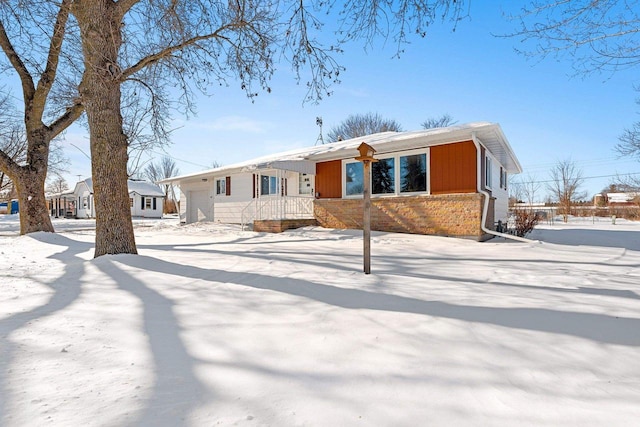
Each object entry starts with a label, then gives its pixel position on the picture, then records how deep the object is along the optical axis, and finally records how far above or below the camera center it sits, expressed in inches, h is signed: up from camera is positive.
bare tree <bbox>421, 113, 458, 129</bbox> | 1187.3 +312.5
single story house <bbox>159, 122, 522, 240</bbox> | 362.3 +29.8
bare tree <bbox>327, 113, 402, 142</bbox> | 1156.5 +289.6
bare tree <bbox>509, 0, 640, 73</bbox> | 171.2 +93.0
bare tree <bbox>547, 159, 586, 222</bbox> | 1040.5 +60.6
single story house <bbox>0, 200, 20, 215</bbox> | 1646.7 +14.9
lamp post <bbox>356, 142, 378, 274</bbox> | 172.2 +6.5
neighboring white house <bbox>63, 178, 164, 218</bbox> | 1216.8 +39.2
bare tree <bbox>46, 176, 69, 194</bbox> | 1745.8 +134.6
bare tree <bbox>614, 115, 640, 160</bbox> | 470.0 +91.6
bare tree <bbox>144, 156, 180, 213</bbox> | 2114.9 +254.0
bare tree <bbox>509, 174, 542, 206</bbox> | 1188.9 +61.2
